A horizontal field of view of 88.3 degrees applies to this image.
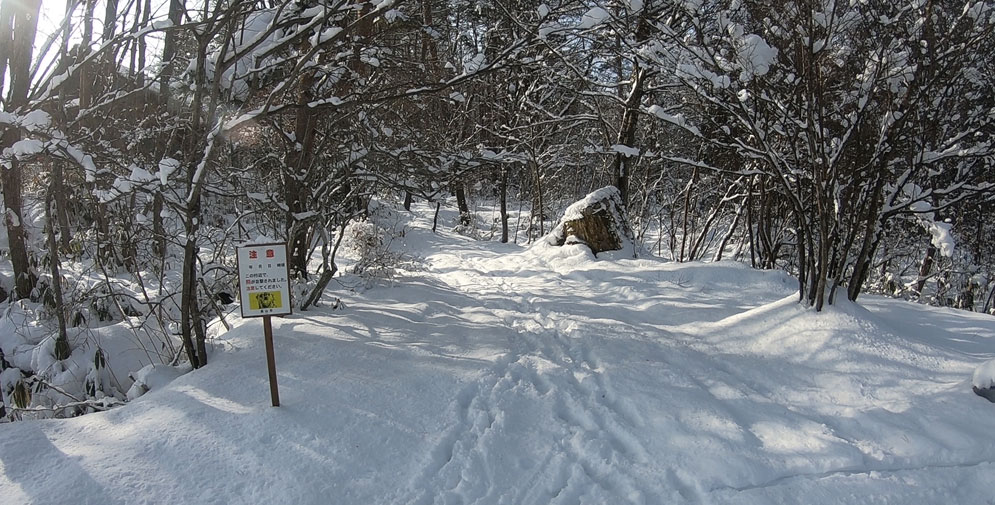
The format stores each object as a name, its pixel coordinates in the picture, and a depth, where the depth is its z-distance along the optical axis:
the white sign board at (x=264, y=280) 3.43
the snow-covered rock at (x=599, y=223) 10.84
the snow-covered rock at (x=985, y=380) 3.31
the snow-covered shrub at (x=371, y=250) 8.59
